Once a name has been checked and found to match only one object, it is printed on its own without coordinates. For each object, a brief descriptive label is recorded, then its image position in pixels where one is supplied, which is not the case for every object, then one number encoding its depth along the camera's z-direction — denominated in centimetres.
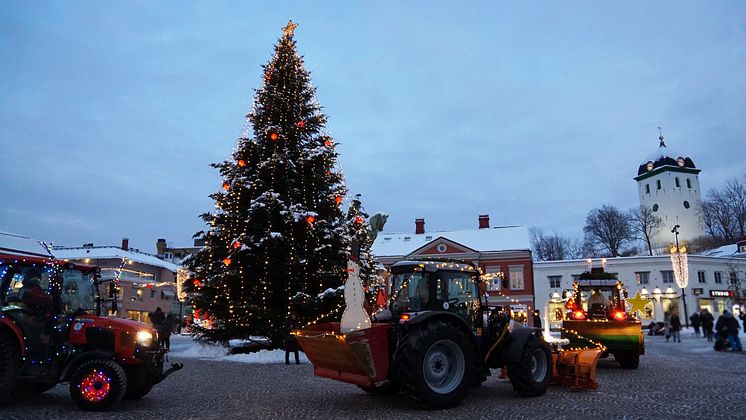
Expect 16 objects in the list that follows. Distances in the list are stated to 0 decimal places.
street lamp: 3278
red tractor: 750
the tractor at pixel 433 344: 723
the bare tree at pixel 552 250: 7356
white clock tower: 7112
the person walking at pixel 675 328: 2458
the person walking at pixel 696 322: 2691
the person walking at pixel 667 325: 2491
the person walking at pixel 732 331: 1733
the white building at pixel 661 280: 4172
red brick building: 4116
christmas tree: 1509
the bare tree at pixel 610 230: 6500
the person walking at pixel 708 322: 2216
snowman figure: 787
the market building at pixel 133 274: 4794
